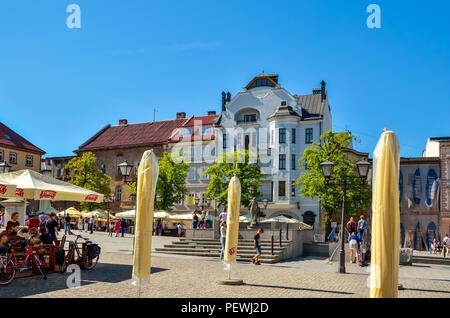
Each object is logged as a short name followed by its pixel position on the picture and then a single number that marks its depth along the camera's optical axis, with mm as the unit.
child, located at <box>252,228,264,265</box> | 20516
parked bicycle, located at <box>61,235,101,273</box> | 15586
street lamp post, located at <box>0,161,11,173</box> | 22912
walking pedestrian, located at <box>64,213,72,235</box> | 32575
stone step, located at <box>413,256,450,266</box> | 26766
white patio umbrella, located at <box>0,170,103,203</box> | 14195
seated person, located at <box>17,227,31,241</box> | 15252
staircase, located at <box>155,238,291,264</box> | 22578
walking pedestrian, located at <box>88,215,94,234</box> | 42219
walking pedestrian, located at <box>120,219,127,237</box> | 38319
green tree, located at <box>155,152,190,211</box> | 51062
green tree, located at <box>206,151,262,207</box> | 48719
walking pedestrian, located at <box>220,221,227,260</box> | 21566
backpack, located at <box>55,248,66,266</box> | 15031
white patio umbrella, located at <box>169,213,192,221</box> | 43431
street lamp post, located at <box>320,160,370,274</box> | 17405
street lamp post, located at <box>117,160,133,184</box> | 21650
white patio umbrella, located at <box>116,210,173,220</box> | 41147
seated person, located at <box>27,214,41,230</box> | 16253
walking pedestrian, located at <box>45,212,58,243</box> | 16453
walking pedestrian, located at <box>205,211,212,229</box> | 35466
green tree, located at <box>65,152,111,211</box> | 55750
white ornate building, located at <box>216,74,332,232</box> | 51312
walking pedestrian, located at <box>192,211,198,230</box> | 33906
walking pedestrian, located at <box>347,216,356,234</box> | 21641
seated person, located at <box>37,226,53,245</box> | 14578
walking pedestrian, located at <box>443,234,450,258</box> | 35875
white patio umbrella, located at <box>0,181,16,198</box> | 12975
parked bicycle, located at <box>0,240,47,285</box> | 12211
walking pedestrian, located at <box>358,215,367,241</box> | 21938
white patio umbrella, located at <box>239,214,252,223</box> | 35400
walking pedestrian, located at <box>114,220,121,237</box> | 38875
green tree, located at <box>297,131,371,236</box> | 42288
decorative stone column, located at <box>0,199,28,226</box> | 19922
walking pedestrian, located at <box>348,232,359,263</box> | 21891
